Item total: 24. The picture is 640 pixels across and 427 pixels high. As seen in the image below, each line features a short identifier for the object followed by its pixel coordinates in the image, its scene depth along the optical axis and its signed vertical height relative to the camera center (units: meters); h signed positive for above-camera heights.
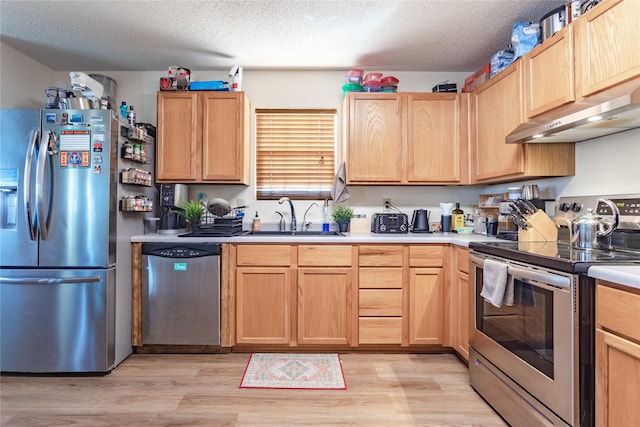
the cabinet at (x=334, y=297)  2.53 -0.62
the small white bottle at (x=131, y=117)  2.58 +0.80
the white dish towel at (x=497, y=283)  1.65 -0.35
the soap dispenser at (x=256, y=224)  3.10 -0.06
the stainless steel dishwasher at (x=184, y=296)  2.51 -0.61
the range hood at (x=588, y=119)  1.40 +0.50
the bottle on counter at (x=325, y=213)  3.19 +0.04
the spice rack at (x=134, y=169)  2.38 +0.37
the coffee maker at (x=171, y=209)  2.79 +0.07
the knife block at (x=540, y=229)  2.09 -0.07
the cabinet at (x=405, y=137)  2.87 +0.71
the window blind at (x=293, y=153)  3.23 +0.64
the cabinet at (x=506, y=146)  2.20 +0.54
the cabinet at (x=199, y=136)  2.82 +0.71
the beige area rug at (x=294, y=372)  2.10 -1.07
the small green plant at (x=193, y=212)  2.83 +0.04
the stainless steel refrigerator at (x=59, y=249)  2.19 -0.22
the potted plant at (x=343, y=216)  3.02 +0.01
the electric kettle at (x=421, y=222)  3.00 -0.04
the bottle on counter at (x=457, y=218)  3.03 +0.00
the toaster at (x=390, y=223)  2.97 -0.05
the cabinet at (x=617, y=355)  1.07 -0.48
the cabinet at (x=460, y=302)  2.31 -0.63
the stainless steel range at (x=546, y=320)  1.27 -0.48
